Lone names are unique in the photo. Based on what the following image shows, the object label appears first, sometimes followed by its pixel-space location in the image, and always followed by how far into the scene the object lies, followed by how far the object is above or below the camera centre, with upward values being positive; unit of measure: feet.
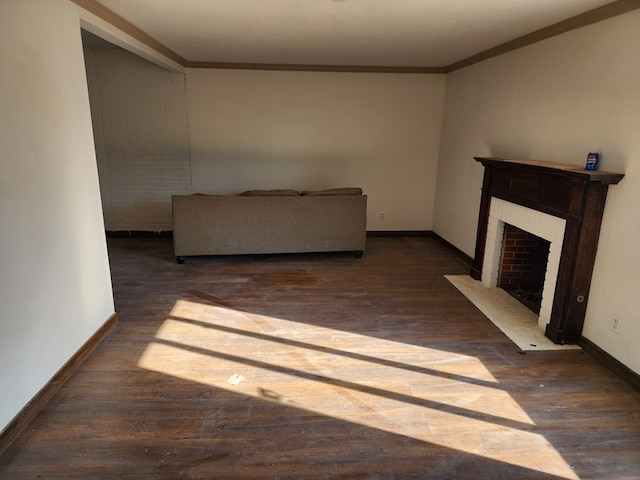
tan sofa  14.56 -2.98
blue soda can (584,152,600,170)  8.93 -0.35
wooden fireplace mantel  8.74 -1.60
